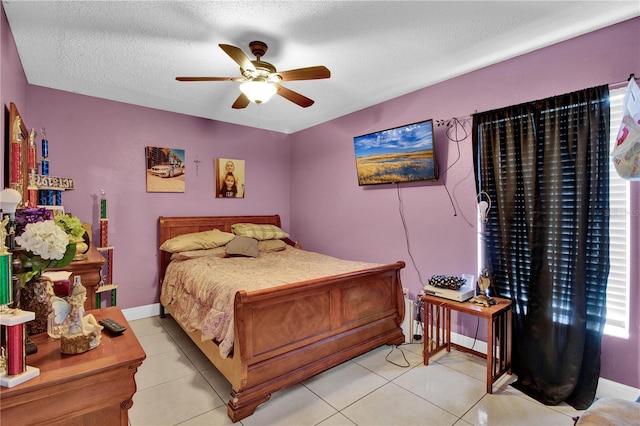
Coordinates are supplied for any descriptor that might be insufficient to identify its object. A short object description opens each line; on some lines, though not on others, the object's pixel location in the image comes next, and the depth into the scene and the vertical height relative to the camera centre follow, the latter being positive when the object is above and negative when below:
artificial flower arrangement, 1.05 -0.12
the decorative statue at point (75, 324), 1.13 -0.41
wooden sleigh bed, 2.05 -0.92
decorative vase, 1.19 -0.34
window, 2.12 -0.26
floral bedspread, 2.28 -0.57
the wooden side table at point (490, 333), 2.27 -0.99
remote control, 1.31 -0.48
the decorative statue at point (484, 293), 2.43 -0.67
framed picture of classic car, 3.79 +0.52
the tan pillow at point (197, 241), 3.59 -0.35
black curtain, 2.13 -0.19
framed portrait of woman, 4.31 +0.46
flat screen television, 3.06 +0.57
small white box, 2.50 -0.68
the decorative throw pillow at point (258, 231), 4.11 -0.27
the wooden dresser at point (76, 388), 0.95 -0.56
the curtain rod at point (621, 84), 2.05 +0.81
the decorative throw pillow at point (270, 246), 4.09 -0.46
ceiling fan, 2.14 +0.95
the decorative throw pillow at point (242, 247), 3.71 -0.43
